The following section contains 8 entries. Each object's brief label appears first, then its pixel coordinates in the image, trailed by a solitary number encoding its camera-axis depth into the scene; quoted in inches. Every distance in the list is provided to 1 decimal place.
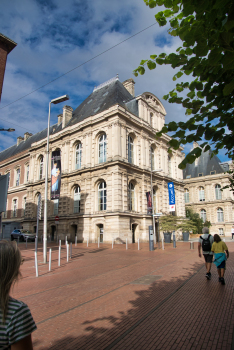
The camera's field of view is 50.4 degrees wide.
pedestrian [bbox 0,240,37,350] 65.5
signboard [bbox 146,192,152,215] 1071.0
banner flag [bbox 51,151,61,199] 631.8
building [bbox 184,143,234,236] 2046.0
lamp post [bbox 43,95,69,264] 522.0
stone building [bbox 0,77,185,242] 1090.1
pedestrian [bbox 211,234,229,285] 300.2
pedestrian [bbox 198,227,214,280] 331.0
